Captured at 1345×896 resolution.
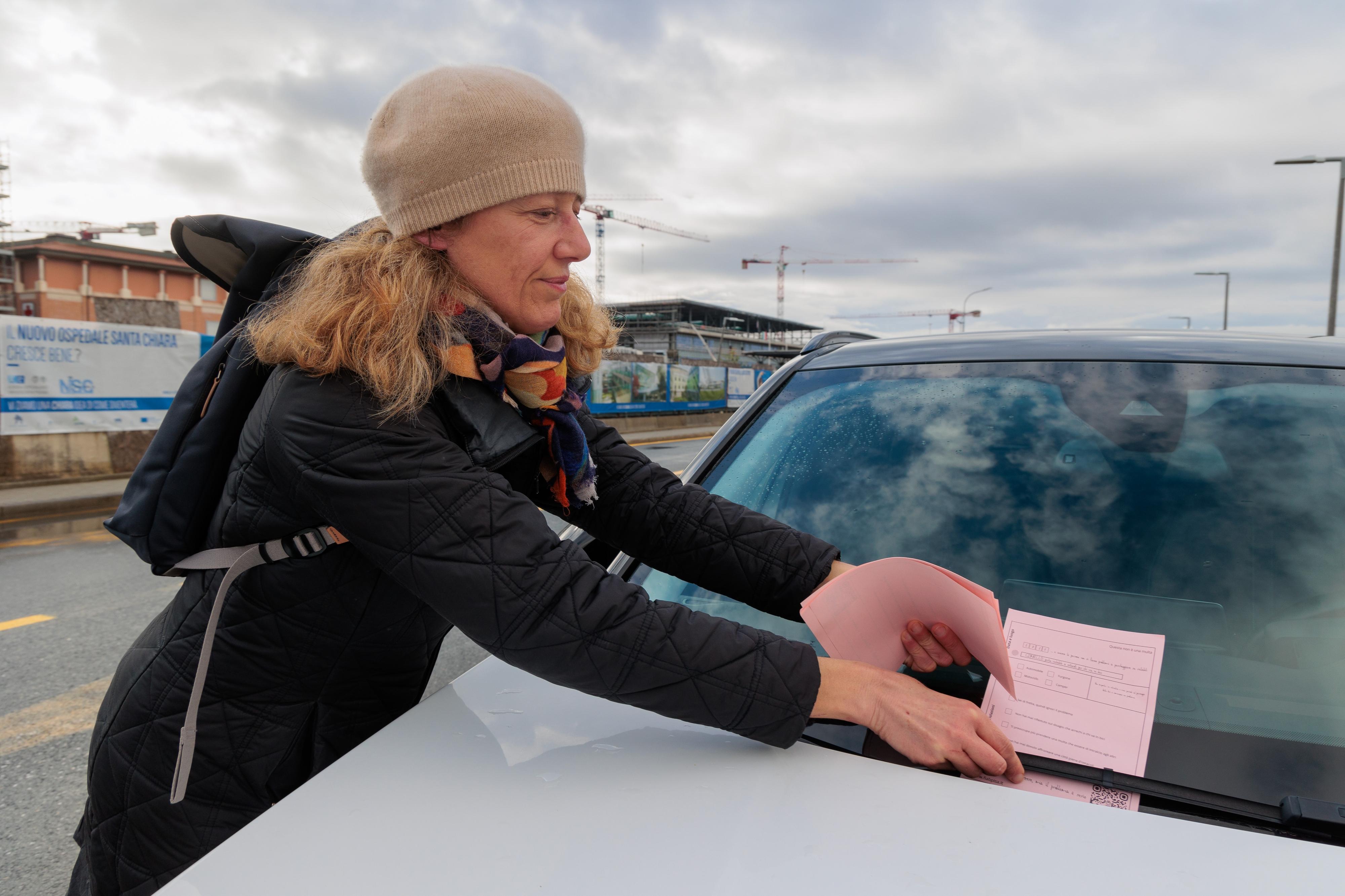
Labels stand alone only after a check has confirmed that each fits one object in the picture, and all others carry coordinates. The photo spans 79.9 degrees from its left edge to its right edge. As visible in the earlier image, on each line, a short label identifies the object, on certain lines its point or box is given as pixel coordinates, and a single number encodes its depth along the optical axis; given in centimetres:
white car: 83
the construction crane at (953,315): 6081
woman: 103
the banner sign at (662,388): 2345
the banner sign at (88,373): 952
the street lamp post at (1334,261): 1622
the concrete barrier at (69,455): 974
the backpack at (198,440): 115
